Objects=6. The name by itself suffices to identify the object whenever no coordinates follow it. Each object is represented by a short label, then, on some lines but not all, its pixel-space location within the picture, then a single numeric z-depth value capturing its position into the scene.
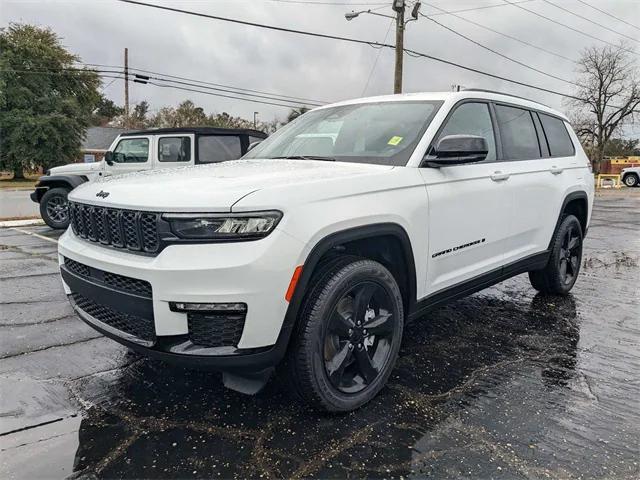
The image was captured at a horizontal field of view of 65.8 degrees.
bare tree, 47.69
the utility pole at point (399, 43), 18.09
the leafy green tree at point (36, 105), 36.38
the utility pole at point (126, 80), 31.31
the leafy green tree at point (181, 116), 51.09
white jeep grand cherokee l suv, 2.32
